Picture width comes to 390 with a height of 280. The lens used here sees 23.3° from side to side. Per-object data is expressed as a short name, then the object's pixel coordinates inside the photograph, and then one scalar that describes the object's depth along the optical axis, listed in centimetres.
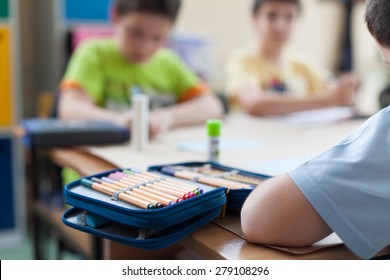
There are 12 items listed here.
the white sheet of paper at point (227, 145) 199
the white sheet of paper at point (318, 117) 239
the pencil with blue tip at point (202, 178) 156
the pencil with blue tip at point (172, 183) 150
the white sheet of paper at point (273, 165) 177
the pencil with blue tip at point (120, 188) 146
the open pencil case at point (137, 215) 144
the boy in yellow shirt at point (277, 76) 252
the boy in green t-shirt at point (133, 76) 223
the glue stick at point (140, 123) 197
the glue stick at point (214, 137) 181
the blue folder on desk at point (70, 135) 199
